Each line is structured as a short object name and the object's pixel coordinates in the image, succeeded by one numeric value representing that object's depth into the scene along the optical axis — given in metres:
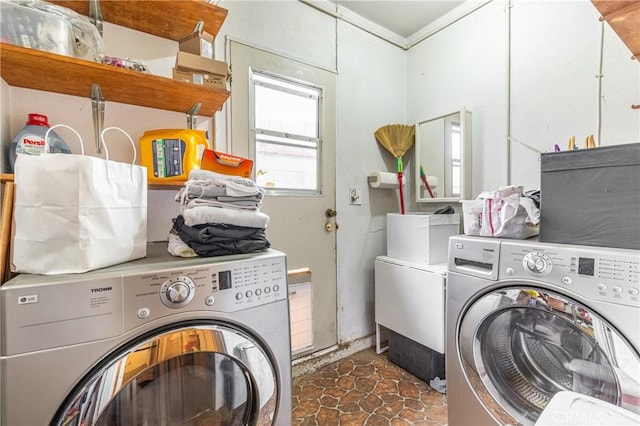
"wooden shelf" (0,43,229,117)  0.93
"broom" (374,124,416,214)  2.19
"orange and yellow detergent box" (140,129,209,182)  1.21
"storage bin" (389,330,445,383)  1.70
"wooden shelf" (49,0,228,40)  1.18
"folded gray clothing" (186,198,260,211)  0.91
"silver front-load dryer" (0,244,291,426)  0.59
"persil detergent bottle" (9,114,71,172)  0.99
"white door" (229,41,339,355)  1.64
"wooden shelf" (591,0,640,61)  0.93
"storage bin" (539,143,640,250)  0.85
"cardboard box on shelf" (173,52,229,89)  1.18
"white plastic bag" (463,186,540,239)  1.15
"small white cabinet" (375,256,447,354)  1.61
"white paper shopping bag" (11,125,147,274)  0.69
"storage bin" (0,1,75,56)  0.89
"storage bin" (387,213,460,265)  1.79
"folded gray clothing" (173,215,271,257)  0.89
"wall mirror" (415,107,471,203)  1.93
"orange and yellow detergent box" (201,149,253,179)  1.07
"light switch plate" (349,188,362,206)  2.10
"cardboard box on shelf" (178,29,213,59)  1.27
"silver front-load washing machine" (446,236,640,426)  0.79
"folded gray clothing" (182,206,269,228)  0.88
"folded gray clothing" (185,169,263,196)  0.93
